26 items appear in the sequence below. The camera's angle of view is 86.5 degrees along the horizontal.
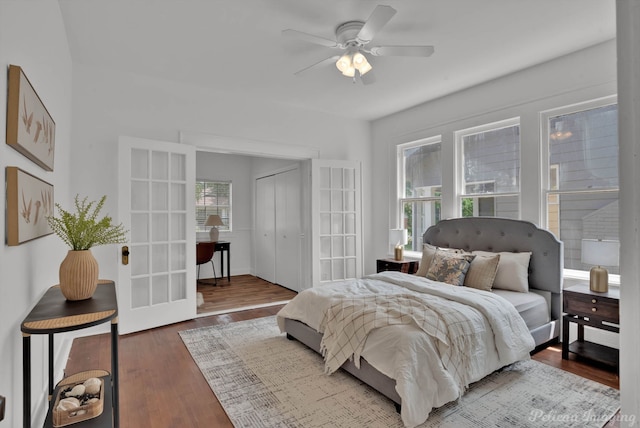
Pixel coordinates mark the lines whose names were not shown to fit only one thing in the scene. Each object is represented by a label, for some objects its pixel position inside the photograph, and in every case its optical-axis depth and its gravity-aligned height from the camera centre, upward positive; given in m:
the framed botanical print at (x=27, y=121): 1.45 +0.46
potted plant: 1.81 -0.24
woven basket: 1.71 -1.02
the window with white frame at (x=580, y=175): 3.14 +0.38
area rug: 2.10 -1.26
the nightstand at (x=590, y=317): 2.69 -0.85
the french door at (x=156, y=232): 3.63 -0.20
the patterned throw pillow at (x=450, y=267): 3.39 -0.55
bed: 2.11 -0.83
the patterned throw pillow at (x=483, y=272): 3.27 -0.57
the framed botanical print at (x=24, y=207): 1.45 +0.04
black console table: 1.44 -0.48
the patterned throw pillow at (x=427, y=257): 3.87 -0.49
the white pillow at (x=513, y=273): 3.29 -0.57
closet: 5.64 -0.25
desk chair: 5.60 -0.61
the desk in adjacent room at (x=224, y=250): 6.29 -0.68
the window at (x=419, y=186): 4.76 +0.41
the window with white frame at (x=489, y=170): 3.88 +0.54
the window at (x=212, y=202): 6.78 +0.27
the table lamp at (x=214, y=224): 6.47 -0.18
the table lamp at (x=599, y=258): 2.71 -0.36
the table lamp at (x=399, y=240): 4.75 -0.36
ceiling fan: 2.45 +1.33
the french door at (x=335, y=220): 5.02 -0.09
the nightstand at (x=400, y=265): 4.57 -0.69
